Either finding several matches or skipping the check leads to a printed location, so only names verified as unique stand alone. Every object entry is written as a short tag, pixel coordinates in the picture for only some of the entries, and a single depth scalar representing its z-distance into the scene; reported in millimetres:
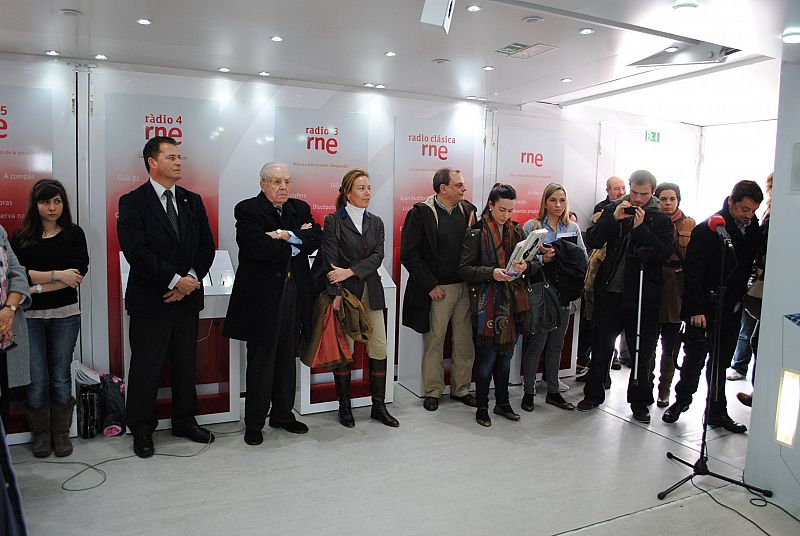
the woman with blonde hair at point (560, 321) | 4785
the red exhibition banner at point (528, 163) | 6379
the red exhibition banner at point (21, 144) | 4449
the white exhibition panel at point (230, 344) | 4371
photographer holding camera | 4469
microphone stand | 3486
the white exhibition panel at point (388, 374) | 4645
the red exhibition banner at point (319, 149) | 5336
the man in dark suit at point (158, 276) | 3727
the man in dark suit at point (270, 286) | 3949
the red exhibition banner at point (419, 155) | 5836
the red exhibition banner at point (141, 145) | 4754
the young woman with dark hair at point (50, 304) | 3785
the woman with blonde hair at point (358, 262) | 4285
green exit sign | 7475
